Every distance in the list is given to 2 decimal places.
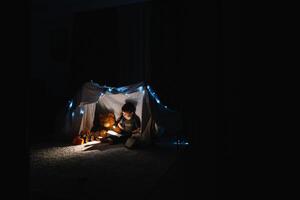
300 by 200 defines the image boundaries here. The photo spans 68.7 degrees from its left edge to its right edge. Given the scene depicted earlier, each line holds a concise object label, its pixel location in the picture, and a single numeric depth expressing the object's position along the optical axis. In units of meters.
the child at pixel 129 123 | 5.18
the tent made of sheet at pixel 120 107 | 4.93
